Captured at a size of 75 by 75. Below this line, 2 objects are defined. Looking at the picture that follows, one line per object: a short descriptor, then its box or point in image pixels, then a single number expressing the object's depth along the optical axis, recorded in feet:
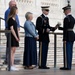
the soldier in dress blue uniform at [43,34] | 41.70
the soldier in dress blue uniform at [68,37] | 41.16
